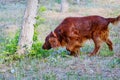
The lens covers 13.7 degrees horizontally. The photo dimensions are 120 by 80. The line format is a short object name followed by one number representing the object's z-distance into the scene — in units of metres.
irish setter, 12.23
